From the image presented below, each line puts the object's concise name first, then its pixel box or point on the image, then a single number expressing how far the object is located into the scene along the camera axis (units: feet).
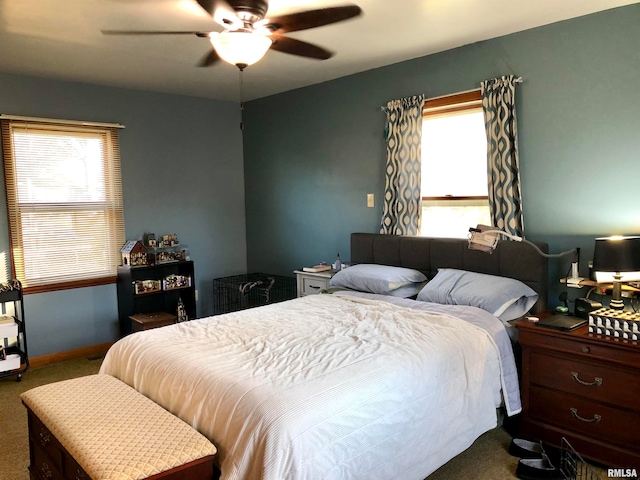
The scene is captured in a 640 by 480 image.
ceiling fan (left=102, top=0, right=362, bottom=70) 7.86
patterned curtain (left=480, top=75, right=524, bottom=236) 10.65
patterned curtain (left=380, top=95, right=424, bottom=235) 12.53
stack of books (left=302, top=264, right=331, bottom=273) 14.14
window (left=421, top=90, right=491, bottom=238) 11.65
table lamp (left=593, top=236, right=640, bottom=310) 8.09
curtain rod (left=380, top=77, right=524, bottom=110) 10.57
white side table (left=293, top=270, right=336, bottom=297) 13.73
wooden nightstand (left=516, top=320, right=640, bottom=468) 7.73
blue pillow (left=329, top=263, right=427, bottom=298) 11.50
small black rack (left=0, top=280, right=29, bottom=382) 12.37
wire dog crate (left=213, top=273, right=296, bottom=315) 16.78
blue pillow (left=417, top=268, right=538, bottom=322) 9.64
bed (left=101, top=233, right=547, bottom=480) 5.77
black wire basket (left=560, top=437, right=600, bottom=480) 7.58
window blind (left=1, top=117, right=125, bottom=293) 13.42
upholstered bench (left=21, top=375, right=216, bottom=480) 5.51
